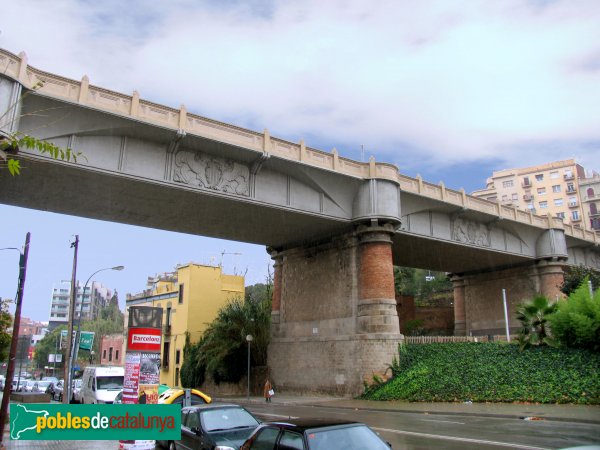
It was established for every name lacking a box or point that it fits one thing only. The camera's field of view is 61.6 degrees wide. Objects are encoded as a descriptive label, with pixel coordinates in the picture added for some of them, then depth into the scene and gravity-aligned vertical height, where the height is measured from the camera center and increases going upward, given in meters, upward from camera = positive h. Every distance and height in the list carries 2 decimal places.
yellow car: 15.95 -1.60
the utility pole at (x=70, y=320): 25.27 +1.39
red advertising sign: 11.74 +0.19
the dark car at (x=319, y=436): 6.27 -1.12
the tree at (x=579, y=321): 23.12 +1.20
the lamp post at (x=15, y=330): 13.41 +0.50
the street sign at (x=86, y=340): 31.80 +0.46
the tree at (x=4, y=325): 24.56 +1.08
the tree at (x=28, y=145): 4.85 +1.95
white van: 21.81 -1.61
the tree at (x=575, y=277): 41.53 +5.77
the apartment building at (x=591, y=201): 93.69 +26.79
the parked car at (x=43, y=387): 39.83 -3.35
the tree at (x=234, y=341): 36.59 +0.46
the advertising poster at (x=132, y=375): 11.97 -0.64
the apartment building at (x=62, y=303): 173.96 +15.52
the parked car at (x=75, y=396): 26.71 -2.63
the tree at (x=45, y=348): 101.59 -0.12
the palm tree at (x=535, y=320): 25.67 +1.38
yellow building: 45.44 +4.00
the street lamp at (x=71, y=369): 24.79 -1.21
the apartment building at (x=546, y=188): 97.31 +31.68
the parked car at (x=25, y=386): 42.52 -3.40
